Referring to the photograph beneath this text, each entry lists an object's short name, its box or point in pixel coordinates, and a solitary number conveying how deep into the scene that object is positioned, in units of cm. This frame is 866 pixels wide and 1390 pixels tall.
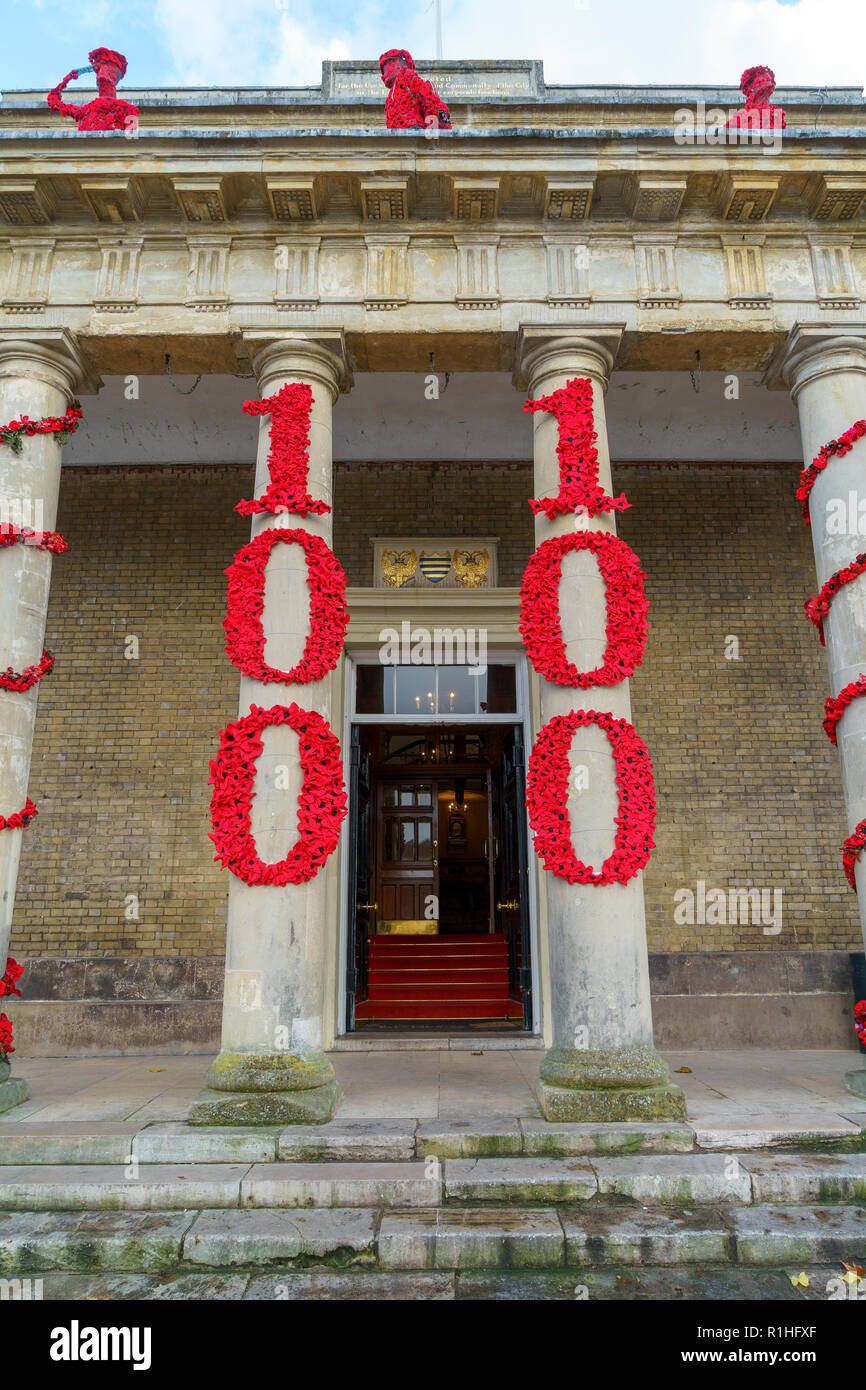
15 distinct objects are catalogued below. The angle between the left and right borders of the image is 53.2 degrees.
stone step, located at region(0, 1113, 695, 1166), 514
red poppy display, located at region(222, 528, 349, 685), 634
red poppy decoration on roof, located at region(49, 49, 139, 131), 720
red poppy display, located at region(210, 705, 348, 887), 594
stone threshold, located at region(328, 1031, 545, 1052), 830
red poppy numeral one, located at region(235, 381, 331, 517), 661
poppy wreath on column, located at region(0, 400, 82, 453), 685
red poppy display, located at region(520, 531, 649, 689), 638
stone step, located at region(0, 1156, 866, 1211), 474
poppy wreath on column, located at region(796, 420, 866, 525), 681
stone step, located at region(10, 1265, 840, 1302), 398
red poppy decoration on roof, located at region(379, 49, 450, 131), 705
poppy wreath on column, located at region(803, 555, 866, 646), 661
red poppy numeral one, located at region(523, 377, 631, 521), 666
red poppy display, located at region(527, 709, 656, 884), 598
